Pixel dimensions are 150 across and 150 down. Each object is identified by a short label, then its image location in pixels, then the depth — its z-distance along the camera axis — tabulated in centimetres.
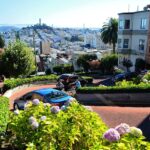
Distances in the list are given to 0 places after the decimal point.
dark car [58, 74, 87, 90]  1434
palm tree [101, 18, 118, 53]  3052
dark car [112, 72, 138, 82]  1507
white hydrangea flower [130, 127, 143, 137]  286
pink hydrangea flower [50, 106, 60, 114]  392
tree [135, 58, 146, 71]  1934
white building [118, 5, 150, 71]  1951
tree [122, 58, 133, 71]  2106
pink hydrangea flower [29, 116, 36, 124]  358
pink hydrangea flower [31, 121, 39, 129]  352
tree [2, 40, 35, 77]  1847
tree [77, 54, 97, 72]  2595
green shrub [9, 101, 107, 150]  331
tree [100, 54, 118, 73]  2259
